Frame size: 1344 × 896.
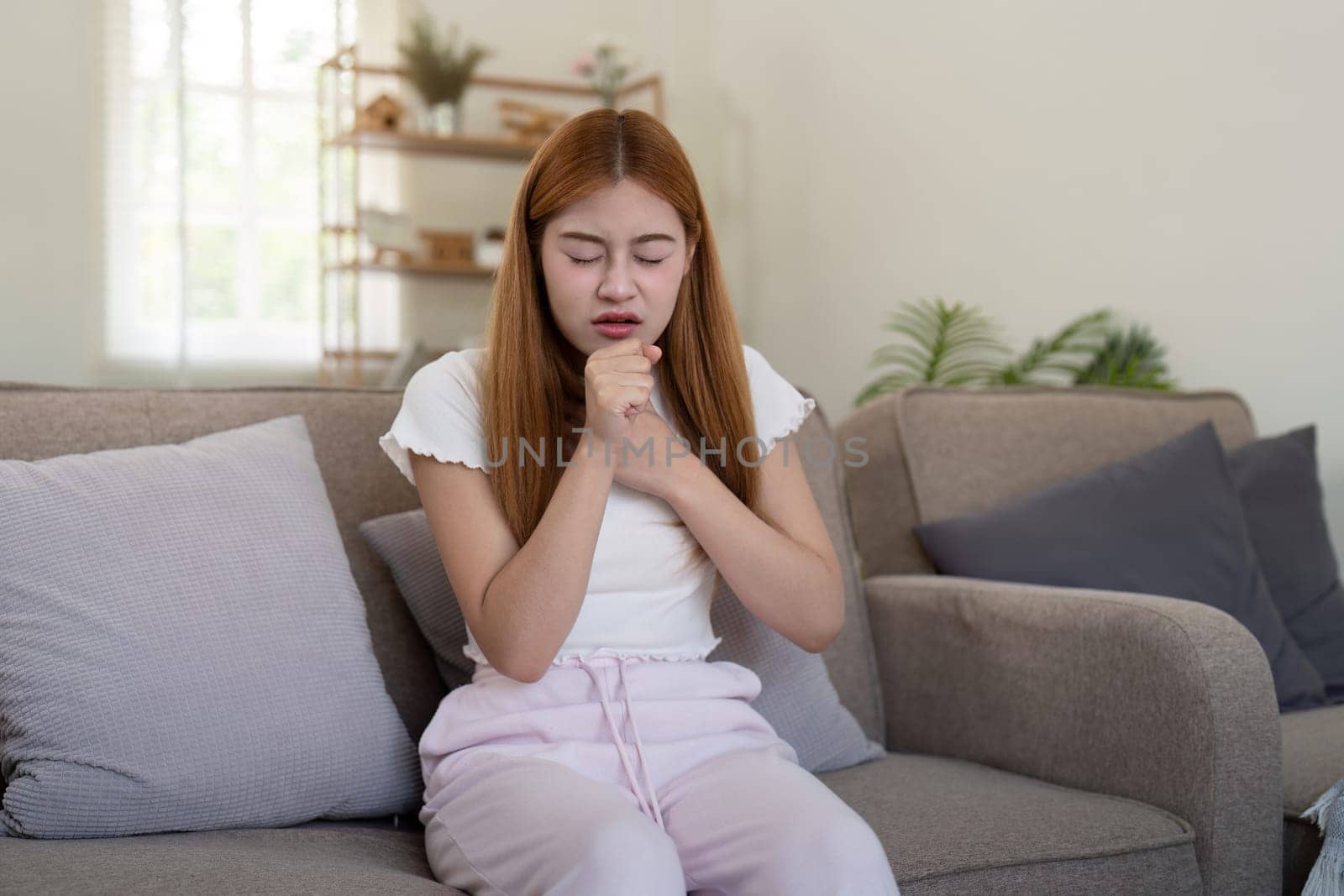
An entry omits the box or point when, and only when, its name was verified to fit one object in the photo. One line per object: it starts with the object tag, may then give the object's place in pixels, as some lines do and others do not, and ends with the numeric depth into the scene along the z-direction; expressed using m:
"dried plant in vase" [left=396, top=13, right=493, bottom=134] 4.89
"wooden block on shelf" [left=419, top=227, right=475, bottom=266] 5.11
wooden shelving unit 4.92
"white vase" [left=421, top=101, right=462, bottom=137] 4.98
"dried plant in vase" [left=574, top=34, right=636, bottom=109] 5.01
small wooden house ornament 4.91
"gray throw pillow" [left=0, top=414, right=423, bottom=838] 1.22
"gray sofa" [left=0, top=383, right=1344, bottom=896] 1.22
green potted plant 2.79
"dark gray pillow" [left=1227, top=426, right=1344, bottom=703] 1.96
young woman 1.18
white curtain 4.90
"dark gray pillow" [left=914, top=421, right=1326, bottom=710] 1.87
